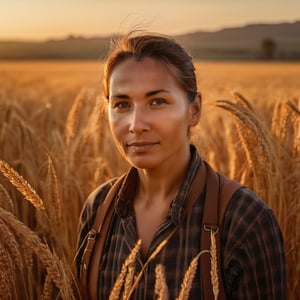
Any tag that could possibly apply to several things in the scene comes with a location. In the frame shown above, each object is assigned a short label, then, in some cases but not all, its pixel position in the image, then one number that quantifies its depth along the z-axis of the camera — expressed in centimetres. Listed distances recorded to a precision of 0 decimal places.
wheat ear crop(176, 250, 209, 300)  97
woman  154
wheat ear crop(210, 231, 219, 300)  102
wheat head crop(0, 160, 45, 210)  125
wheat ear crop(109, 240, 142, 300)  108
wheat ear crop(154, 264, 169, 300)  95
